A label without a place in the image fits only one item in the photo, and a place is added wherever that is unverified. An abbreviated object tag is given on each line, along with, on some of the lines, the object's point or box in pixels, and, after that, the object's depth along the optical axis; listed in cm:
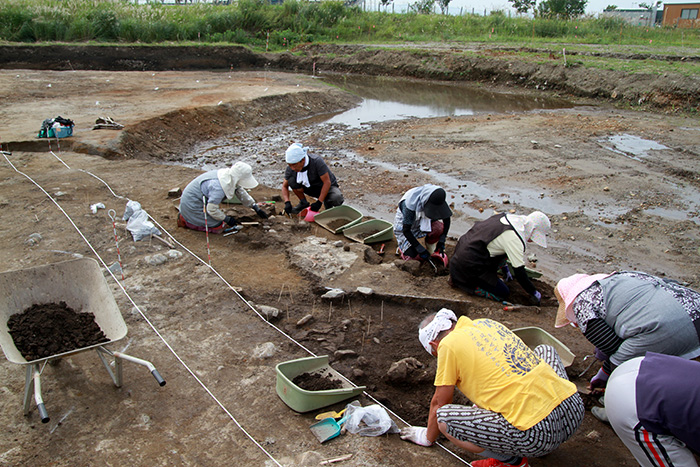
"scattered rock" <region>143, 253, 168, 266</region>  553
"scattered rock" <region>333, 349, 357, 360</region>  418
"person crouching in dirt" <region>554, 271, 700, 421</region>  309
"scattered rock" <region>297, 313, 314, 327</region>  467
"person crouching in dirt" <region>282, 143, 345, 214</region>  709
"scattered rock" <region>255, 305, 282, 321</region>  469
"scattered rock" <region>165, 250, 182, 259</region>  570
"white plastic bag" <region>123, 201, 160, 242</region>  606
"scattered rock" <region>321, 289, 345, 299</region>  504
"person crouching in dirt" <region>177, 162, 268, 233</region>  618
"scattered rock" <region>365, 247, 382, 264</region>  605
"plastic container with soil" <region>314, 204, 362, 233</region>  704
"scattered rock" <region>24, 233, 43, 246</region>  585
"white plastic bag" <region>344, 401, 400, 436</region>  326
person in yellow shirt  274
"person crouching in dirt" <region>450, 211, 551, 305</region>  465
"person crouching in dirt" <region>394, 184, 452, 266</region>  551
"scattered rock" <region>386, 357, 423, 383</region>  386
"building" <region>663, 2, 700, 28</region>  4008
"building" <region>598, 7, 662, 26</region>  3214
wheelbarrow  348
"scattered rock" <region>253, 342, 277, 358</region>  412
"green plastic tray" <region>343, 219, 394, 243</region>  658
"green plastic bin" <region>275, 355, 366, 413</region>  338
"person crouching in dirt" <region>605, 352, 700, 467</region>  246
